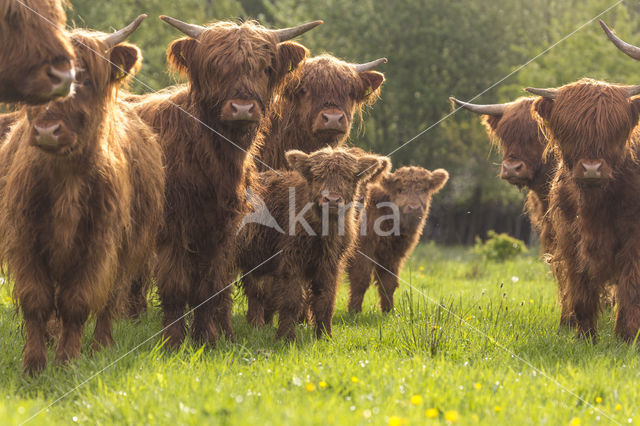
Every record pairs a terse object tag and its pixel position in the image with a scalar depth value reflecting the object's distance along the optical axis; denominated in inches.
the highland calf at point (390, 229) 547.8
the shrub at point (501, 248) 1022.4
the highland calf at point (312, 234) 392.8
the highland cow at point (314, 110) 452.4
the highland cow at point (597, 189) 354.3
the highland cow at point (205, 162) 361.1
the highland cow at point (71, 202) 284.4
